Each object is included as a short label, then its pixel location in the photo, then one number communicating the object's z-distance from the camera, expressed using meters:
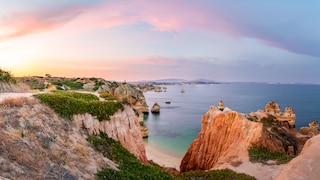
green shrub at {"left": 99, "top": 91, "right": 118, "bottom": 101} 20.19
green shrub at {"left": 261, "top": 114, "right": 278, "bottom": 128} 31.91
